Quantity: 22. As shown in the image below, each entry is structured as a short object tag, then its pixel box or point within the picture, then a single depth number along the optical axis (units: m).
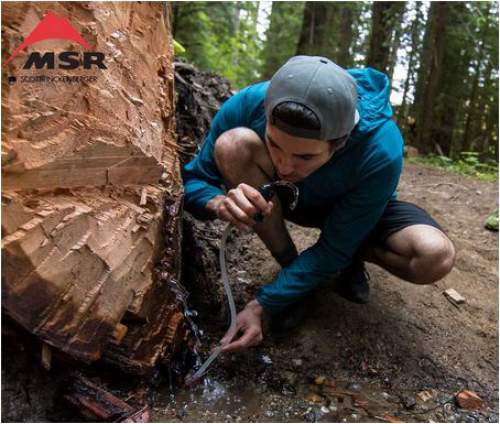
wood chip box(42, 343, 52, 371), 1.21
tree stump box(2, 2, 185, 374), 1.15
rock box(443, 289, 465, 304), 2.47
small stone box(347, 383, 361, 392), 1.85
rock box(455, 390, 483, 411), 1.85
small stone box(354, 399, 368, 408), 1.76
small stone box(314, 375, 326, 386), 1.85
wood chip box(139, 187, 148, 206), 1.46
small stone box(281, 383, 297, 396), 1.79
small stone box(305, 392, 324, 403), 1.76
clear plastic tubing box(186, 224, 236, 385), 1.72
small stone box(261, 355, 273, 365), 1.91
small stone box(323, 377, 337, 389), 1.85
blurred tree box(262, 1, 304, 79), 9.07
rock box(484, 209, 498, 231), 3.34
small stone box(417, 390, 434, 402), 1.86
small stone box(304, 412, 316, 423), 1.67
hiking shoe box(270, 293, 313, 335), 2.03
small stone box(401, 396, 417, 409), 1.80
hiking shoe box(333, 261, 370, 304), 2.22
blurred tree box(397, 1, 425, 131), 7.31
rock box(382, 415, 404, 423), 1.70
